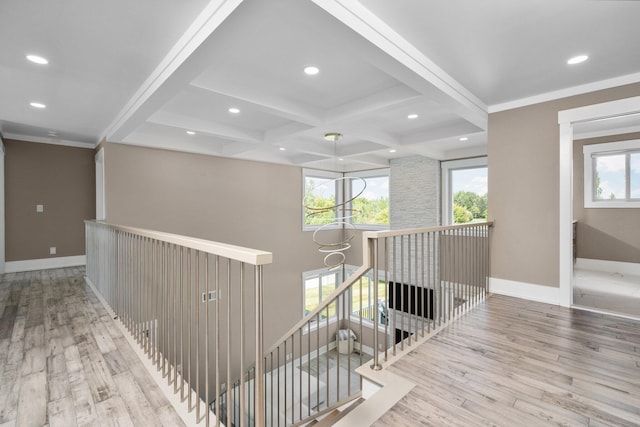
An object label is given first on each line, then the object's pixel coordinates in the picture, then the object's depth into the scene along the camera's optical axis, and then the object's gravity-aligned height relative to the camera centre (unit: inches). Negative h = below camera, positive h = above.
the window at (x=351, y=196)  309.3 +14.8
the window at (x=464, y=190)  239.1 +15.6
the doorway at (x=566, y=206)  130.3 +1.1
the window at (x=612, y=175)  187.6 +21.5
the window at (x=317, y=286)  301.5 -79.4
